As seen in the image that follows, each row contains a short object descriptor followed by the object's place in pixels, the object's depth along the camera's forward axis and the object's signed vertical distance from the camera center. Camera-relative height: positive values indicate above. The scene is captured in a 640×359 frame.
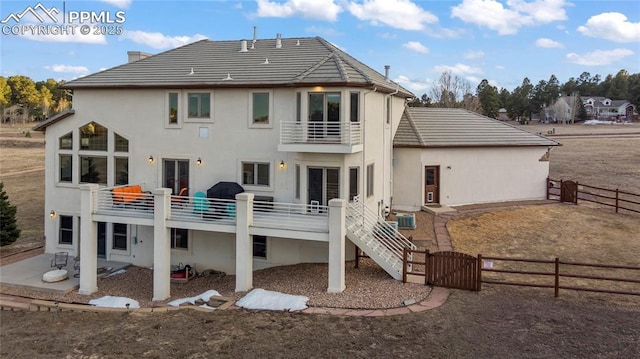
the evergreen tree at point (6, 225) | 20.27 -2.90
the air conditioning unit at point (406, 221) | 18.97 -2.34
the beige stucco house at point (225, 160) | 15.12 +0.11
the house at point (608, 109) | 100.22 +13.44
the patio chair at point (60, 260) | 17.31 -3.86
